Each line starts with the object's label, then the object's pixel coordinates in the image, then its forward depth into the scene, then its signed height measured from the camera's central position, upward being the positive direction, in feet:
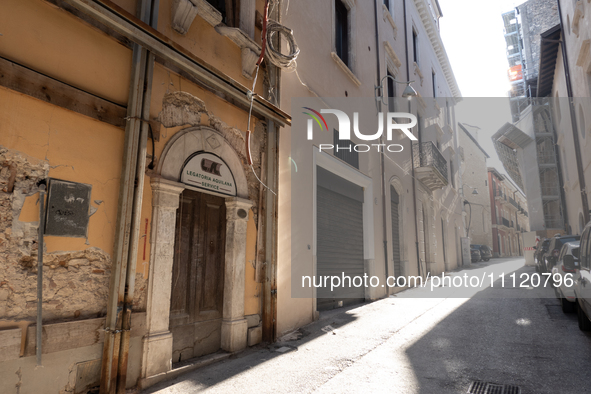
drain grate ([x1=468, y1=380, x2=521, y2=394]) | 12.34 -4.46
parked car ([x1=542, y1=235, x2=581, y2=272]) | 34.73 +0.93
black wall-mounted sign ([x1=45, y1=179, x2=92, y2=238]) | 11.09 +1.33
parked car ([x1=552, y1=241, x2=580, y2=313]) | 21.61 -1.59
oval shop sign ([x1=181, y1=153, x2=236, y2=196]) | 15.67 +3.46
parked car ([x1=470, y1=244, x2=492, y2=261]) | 100.58 +0.84
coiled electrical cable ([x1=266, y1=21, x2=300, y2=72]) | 20.63 +11.49
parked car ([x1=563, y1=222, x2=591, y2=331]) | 16.94 -1.11
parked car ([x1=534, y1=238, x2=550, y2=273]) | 49.50 +0.39
